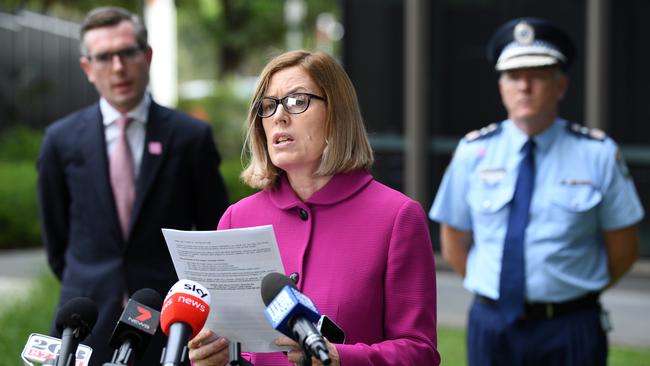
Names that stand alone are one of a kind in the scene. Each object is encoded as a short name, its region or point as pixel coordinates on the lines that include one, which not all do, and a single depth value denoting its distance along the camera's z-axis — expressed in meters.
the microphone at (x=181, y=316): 4.97
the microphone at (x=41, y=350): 5.42
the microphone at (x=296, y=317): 4.70
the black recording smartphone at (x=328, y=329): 5.21
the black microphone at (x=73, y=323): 5.28
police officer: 9.28
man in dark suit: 9.39
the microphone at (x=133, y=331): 5.26
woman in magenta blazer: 6.00
